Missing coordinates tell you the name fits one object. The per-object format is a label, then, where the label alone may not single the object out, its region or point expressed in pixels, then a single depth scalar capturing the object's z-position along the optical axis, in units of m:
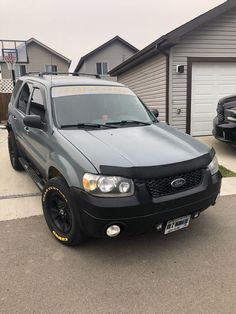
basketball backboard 17.72
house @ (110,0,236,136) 9.32
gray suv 2.75
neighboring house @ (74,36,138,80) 30.48
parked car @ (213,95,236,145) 6.71
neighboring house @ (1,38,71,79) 31.72
